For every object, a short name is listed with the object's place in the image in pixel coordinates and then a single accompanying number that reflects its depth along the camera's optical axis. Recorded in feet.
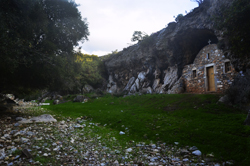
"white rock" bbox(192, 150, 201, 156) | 18.72
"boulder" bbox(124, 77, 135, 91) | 124.42
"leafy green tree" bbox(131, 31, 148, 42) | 122.83
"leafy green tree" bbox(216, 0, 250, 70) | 28.91
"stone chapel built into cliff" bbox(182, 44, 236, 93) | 65.31
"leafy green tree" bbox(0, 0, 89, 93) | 28.78
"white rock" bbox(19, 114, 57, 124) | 31.71
